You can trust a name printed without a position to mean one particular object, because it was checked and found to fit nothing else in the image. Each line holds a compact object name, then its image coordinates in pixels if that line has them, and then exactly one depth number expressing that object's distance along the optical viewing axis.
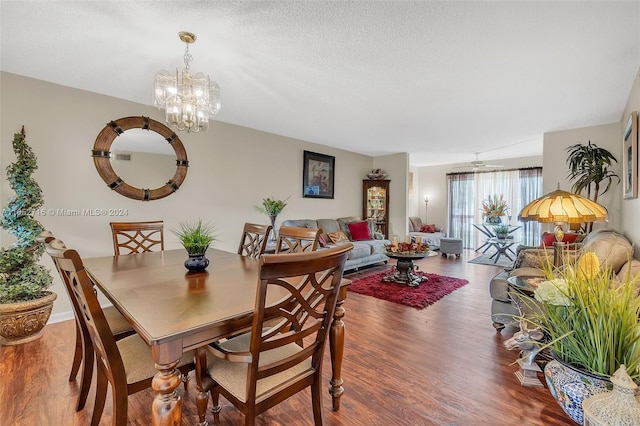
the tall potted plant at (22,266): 2.39
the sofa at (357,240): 4.85
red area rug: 3.51
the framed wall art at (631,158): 2.66
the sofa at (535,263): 2.16
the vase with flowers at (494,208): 6.50
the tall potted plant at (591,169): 3.73
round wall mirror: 3.19
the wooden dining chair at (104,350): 1.12
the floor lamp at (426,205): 8.59
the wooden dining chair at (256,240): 2.42
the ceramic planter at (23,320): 2.36
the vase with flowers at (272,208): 4.54
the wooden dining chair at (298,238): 2.09
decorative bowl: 6.75
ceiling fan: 6.49
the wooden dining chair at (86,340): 1.51
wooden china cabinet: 6.67
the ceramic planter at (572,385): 1.21
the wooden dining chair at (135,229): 2.56
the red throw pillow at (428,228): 7.56
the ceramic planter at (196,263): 1.79
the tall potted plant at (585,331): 1.16
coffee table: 4.12
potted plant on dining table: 1.80
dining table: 0.99
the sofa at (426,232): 7.07
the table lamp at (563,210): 1.92
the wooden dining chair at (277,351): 1.04
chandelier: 2.16
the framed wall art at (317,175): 5.42
